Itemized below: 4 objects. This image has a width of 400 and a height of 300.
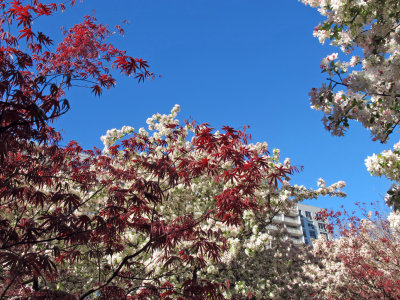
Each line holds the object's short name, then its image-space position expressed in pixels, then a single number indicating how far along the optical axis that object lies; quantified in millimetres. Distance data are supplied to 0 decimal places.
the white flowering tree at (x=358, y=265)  13944
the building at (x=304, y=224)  80938
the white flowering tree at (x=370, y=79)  5113
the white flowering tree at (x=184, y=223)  5355
